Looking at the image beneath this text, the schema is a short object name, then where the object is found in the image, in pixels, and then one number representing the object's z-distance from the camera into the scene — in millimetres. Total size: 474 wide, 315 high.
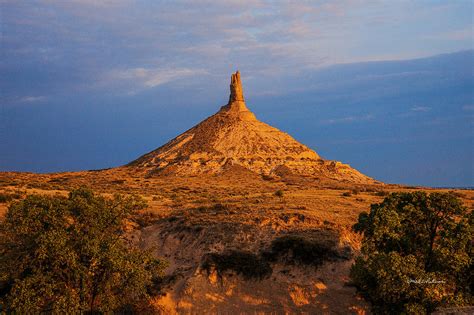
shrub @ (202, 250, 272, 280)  28984
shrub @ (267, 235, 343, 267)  30062
